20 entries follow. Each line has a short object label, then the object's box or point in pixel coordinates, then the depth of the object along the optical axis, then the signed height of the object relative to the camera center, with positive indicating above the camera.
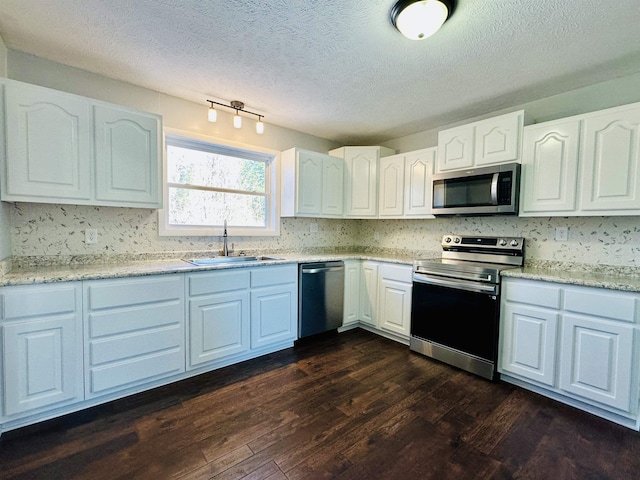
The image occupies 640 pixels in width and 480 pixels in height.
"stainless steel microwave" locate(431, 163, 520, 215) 2.45 +0.39
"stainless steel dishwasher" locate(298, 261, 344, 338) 3.01 -0.73
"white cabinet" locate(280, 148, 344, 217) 3.29 +0.54
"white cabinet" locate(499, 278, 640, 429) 1.82 -0.76
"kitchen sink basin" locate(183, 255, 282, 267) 2.74 -0.32
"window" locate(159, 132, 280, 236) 2.83 +0.42
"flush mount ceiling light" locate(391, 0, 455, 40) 1.49 +1.15
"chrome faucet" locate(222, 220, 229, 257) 2.99 -0.18
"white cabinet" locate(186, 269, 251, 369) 2.31 -0.73
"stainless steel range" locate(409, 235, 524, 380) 2.37 -0.61
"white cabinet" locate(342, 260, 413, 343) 3.04 -0.74
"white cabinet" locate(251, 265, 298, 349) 2.67 -0.74
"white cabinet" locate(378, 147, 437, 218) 3.15 +0.55
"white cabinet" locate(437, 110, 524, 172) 2.46 +0.83
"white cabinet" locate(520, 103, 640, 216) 1.98 +0.52
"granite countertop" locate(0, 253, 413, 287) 1.73 -0.31
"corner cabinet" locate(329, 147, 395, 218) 3.62 +0.65
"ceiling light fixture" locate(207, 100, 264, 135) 2.64 +1.11
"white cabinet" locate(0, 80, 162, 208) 1.82 +0.52
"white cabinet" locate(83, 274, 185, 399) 1.91 -0.74
